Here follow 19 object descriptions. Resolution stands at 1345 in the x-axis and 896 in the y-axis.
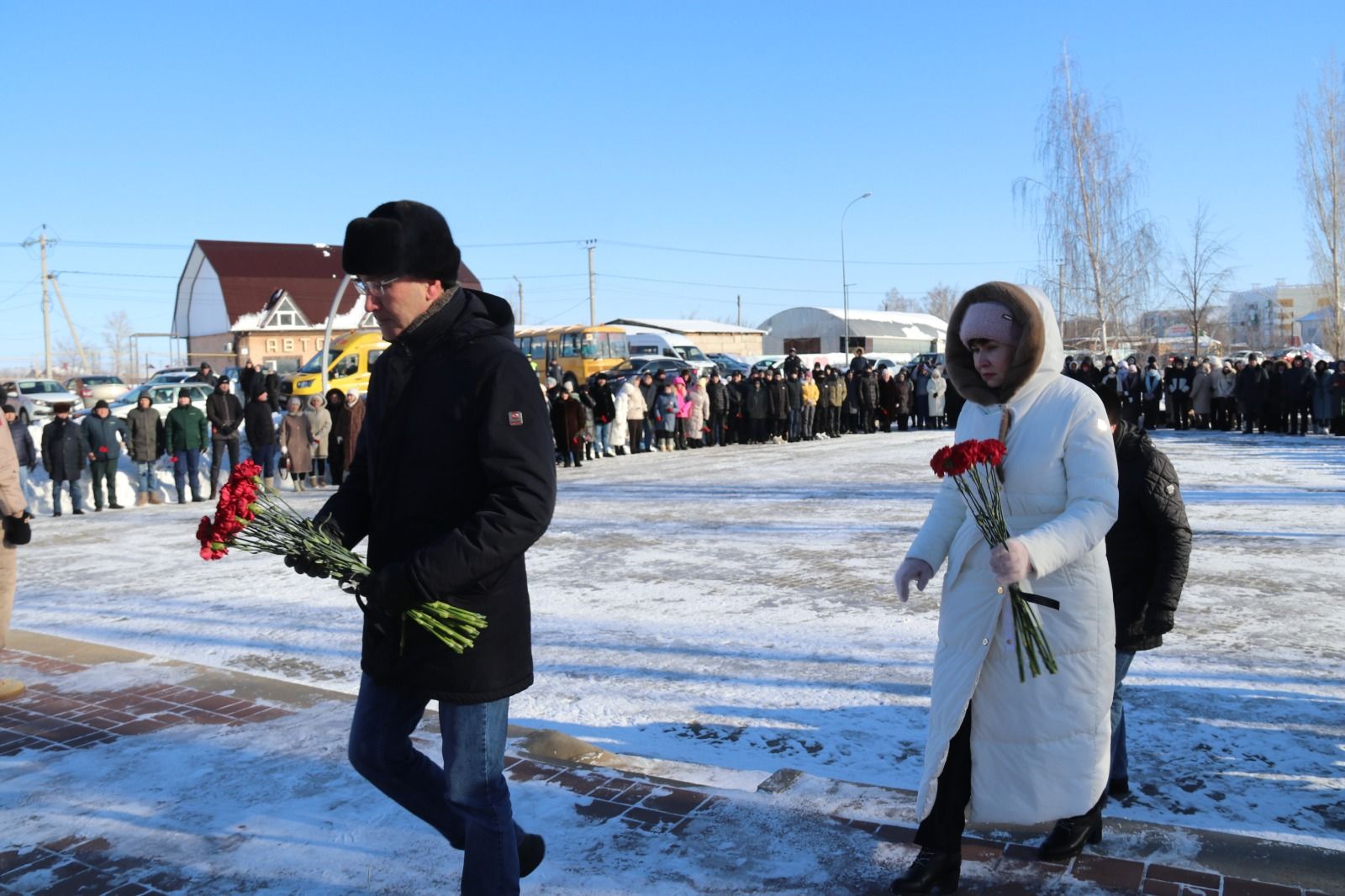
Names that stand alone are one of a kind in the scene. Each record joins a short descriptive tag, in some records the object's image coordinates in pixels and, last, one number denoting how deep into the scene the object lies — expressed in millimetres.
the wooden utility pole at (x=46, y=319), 52200
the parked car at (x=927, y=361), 30591
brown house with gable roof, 61750
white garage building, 78938
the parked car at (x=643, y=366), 32125
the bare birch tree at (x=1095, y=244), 38094
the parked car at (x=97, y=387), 37006
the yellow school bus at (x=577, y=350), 37719
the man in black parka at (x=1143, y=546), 3955
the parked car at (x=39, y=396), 31188
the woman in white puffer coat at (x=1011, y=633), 3139
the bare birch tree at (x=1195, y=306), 41000
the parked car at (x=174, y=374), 37000
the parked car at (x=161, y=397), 25875
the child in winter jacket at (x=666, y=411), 24109
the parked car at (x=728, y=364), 41081
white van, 45594
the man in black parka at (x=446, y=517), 2666
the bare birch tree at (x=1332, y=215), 41938
